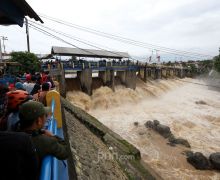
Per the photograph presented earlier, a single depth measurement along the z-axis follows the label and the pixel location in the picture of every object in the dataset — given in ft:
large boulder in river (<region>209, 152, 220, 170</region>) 23.79
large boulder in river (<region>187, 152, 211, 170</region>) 23.83
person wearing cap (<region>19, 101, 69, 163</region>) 4.47
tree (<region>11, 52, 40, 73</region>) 48.04
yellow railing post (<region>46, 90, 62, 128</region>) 10.05
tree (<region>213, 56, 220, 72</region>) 75.13
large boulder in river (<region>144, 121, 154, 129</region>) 35.78
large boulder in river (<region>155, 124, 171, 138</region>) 32.74
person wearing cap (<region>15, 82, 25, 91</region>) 10.72
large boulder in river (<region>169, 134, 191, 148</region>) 29.62
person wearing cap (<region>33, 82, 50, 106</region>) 10.11
